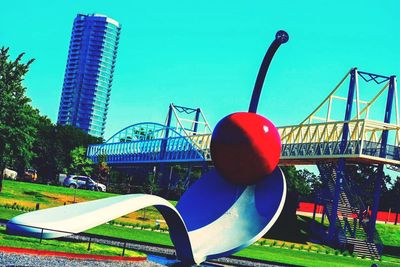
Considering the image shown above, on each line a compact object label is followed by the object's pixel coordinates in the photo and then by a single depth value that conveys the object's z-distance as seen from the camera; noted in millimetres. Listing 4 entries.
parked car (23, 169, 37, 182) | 84862
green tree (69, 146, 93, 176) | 86744
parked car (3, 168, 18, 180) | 88438
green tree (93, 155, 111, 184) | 78125
